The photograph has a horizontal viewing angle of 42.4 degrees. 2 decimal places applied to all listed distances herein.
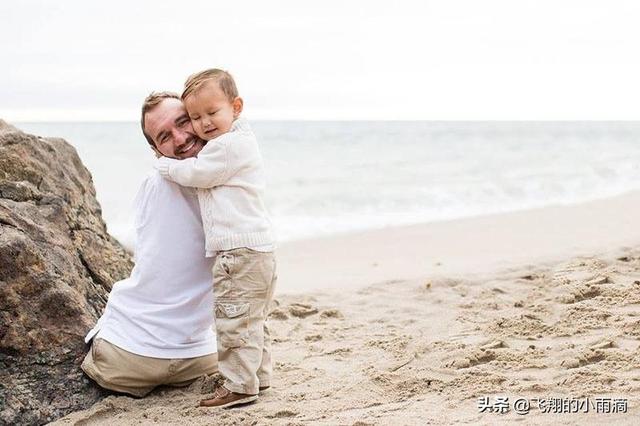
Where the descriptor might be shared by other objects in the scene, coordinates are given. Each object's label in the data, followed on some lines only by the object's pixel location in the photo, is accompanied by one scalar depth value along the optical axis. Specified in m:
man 3.60
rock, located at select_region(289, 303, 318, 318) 5.47
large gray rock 3.49
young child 3.48
